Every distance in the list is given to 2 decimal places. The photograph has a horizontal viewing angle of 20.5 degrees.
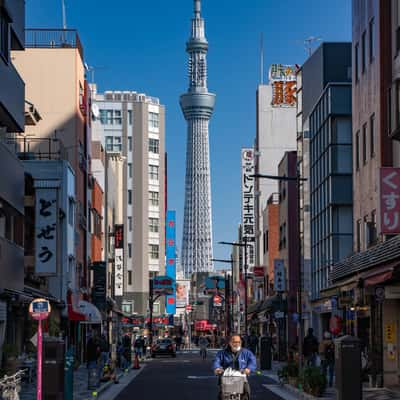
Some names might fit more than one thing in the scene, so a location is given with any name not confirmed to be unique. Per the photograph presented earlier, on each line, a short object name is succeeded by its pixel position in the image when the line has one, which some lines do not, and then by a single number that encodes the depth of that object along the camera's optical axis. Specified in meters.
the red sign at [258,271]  91.31
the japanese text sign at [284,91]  101.06
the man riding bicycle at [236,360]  19.19
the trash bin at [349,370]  24.06
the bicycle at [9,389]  23.91
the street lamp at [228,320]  102.86
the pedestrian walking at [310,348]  38.38
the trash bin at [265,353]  51.22
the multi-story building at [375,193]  29.41
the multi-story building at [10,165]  32.66
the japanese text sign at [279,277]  72.31
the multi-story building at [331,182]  55.91
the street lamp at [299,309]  35.10
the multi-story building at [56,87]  62.81
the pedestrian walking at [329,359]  34.84
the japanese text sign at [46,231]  48.53
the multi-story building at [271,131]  104.06
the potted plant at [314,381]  29.17
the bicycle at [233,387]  19.11
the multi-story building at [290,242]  73.81
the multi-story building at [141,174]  147.12
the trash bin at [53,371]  24.05
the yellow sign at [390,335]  34.41
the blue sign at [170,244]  170.00
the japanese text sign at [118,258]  93.19
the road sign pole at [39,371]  21.67
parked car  79.25
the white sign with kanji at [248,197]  109.12
